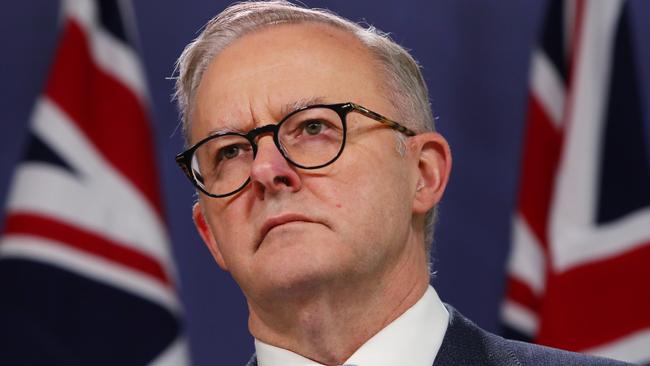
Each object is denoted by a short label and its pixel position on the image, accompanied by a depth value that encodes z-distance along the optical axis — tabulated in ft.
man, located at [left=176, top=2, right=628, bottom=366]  9.28
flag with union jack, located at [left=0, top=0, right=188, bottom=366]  17.34
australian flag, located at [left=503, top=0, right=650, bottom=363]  17.15
